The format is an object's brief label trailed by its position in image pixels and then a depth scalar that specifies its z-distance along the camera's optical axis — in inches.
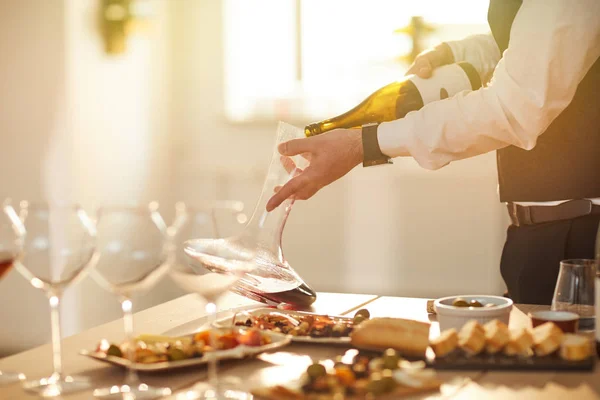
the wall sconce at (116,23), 140.9
